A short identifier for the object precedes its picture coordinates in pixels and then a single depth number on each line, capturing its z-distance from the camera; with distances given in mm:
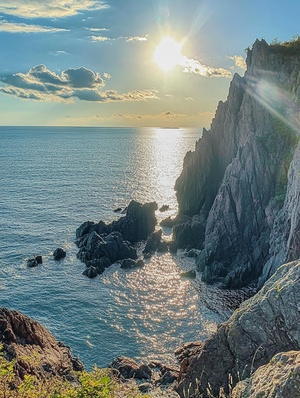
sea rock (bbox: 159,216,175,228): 76250
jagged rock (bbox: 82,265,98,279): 53000
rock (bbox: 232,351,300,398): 8906
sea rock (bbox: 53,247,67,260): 59206
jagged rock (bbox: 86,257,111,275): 54638
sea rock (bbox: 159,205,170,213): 88656
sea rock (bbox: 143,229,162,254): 62834
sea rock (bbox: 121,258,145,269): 56000
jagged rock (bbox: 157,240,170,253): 63094
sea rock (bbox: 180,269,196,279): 52812
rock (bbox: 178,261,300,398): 16719
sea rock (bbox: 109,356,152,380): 31453
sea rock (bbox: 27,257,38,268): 56188
